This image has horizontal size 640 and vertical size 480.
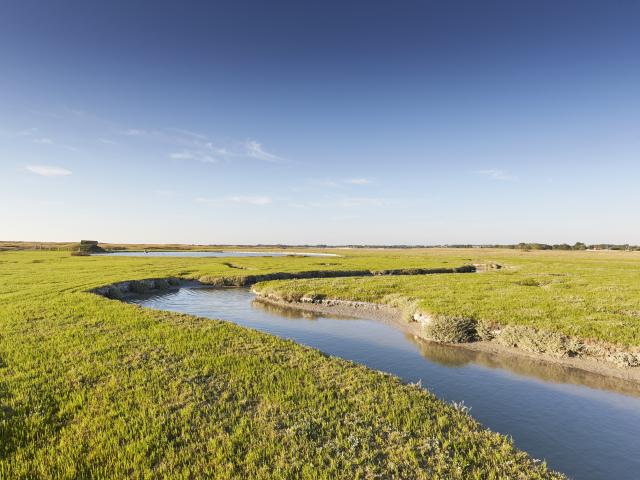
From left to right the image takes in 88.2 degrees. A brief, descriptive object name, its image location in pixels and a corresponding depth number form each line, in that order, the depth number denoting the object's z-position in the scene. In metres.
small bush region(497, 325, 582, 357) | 17.73
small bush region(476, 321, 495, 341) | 20.75
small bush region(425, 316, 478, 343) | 21.04
